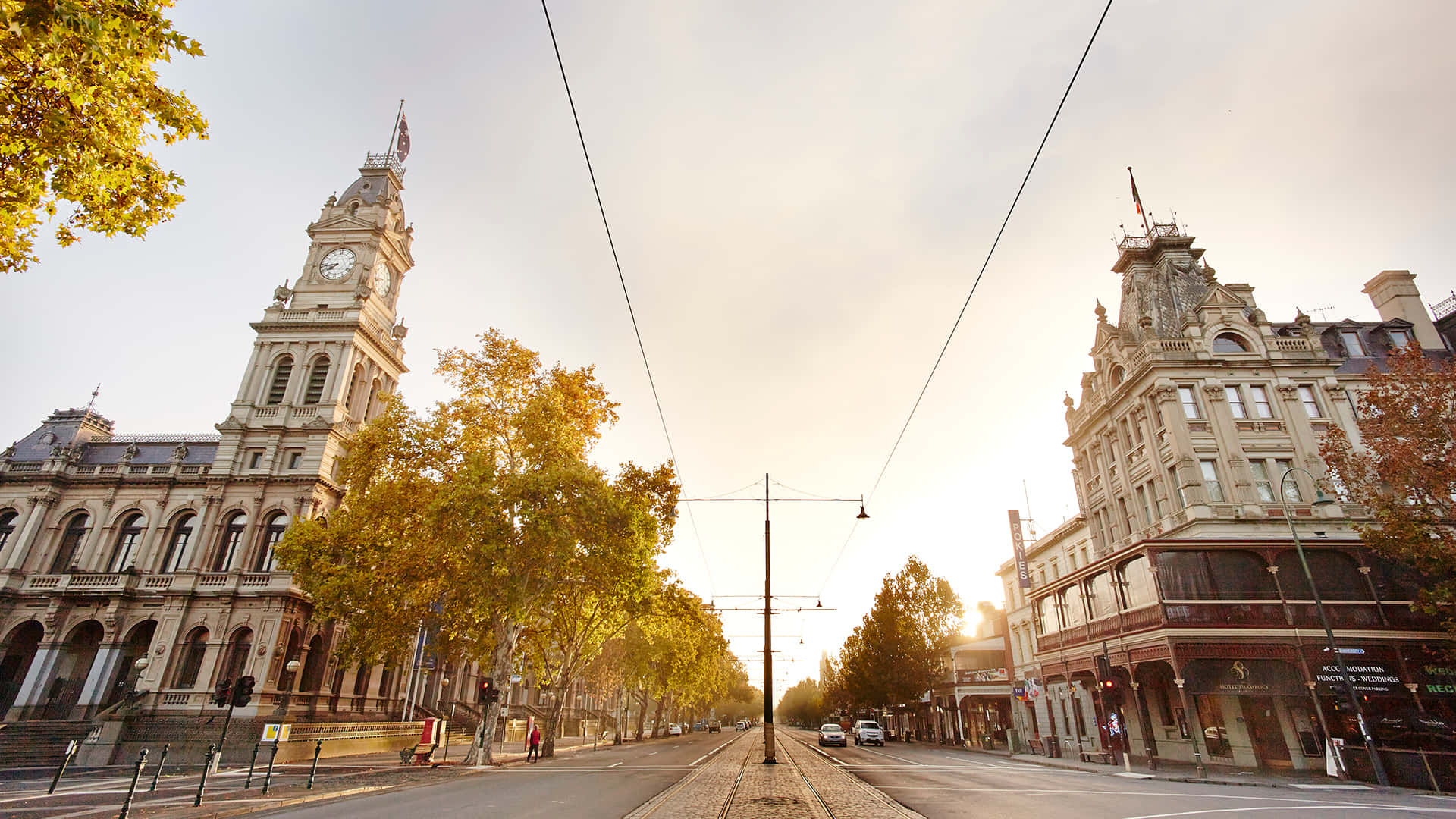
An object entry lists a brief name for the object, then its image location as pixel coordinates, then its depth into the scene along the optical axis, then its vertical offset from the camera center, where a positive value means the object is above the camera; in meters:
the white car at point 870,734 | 48.09 -3.12
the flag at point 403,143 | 44.38 +34.07
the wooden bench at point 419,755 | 24.02 -2.64
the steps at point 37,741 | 26.53 -2.83
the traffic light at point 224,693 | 15.65 -0.43
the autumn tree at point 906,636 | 52.69 +4.20
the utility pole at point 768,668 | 21.75 +0.59
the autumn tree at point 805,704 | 126.25 -3.52
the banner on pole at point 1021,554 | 42.72 +8.50
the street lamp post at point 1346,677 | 19.05 +0.67
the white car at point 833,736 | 44.78 -3.05
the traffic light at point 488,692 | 24.27 -0.40
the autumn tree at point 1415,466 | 21.50 +7.47
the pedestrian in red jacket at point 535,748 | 27.63 -2.68
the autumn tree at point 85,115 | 7.16 +6.26
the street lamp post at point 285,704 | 30.80 -1.24
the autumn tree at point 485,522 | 24.19 +5.77
